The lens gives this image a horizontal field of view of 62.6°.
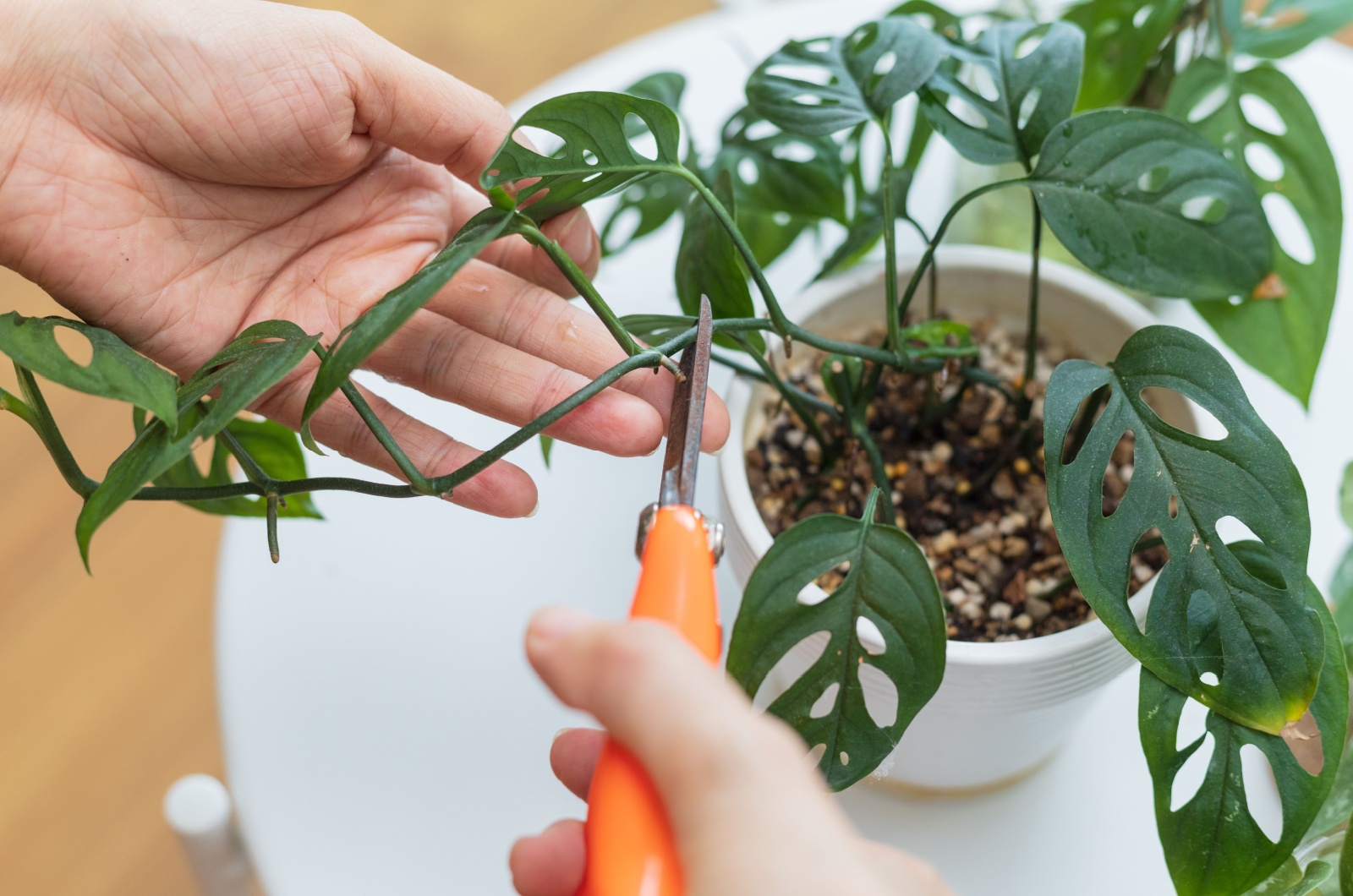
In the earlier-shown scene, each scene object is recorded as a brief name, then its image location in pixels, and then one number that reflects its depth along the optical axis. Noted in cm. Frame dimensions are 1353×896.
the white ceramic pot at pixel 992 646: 56
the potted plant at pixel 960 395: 50
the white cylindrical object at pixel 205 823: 80
